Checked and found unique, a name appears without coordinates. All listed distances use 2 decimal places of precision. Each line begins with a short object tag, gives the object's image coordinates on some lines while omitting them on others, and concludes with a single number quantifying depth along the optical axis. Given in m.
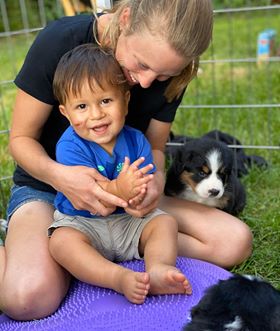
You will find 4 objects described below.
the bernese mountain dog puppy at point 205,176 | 2.84
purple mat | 2.01
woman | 2.09
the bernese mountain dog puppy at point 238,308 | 1.49
